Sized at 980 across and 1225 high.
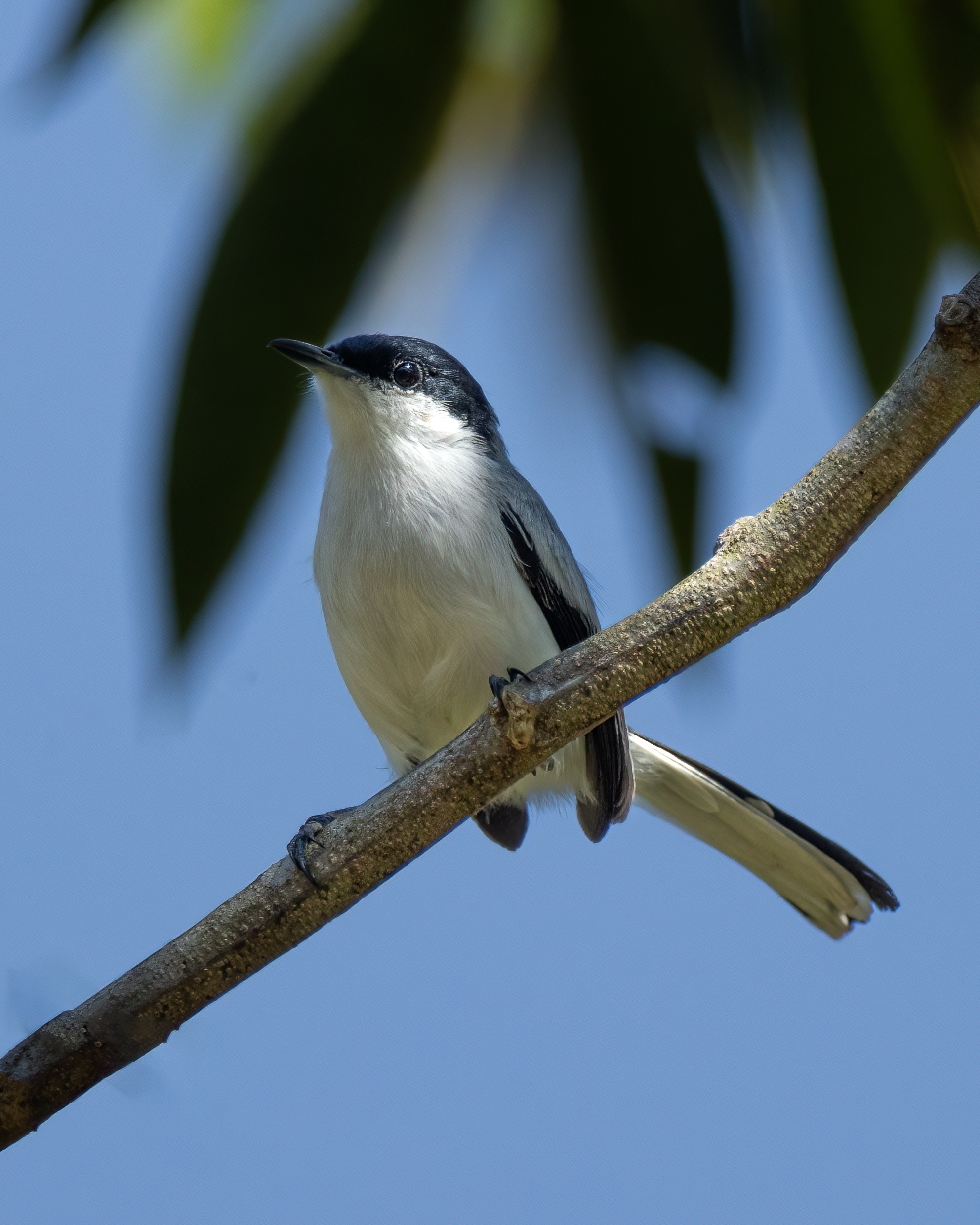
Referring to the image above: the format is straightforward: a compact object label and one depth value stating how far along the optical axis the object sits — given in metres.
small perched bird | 5.84
